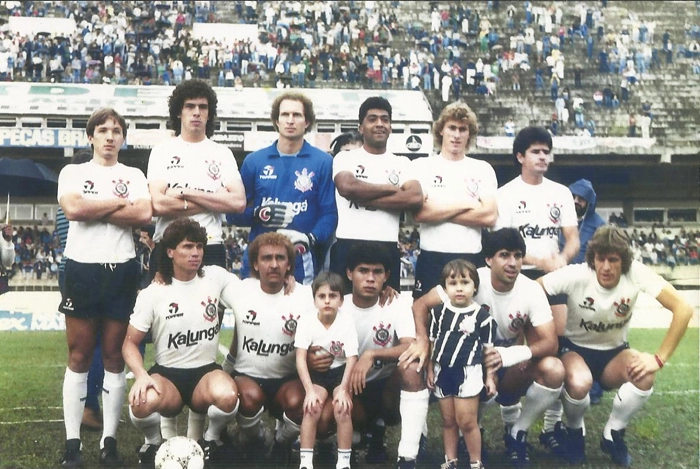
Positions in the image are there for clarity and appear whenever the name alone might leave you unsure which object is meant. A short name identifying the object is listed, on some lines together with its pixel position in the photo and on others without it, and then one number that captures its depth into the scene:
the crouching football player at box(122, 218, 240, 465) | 4.11
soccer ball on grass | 3.67
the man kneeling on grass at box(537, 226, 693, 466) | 4.50
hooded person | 6.32
